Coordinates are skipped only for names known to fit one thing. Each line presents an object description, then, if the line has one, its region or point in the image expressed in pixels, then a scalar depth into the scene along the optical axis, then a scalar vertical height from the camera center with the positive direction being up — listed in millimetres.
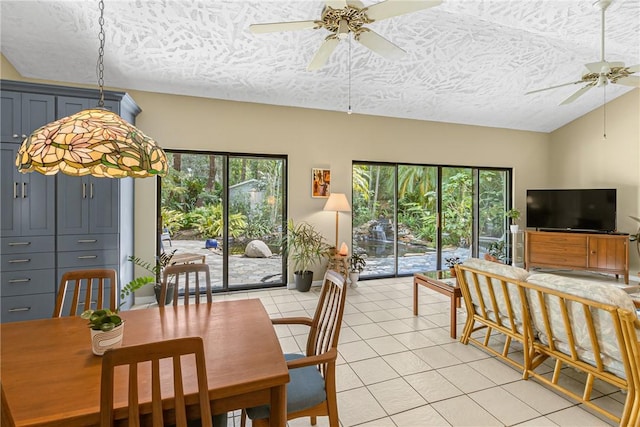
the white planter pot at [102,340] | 1426 -582
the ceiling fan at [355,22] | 2051 +1397
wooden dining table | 1086 -649
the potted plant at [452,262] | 3797 -657
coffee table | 3225 -802
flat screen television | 5504 +87
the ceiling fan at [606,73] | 3170 +1522
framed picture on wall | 5113 +540
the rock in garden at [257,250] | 4945 -565
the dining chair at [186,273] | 2195 -425
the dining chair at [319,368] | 1535 -873
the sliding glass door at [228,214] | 4559 +11
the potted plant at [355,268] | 5152 -903
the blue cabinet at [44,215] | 3203 -2
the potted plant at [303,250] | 4879 -561
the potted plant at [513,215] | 6185 -13
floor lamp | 4820 +167
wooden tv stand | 5246 -666
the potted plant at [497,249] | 6445 -727
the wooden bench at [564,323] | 1827 -772
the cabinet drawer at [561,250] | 5562 -665
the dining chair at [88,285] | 2023 -473
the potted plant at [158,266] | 4084 -696
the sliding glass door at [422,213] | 5574 +28
